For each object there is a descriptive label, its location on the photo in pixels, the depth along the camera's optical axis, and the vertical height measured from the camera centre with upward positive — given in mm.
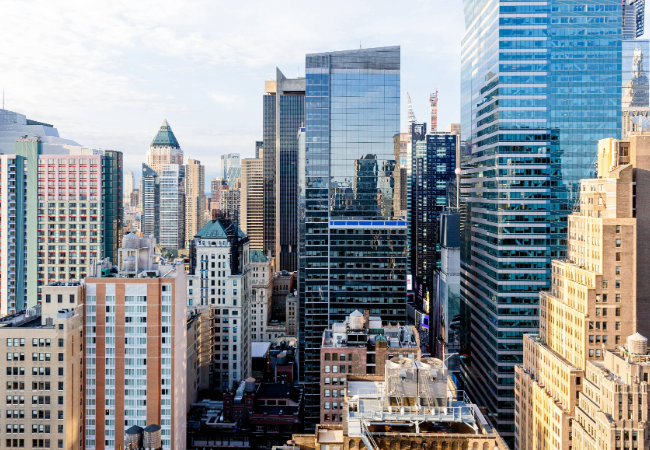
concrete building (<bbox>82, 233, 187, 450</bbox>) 111125 -26012
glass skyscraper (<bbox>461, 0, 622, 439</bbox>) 137000 +21552
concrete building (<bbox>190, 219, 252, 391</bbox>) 172625 -23917
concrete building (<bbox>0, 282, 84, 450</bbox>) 103062 -29258
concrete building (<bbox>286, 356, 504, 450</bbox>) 62219 -22100
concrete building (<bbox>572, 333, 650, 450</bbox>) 76125 -24262
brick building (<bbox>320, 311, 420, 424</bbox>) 106562 -25246
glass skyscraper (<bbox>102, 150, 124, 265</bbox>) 188750 +6536
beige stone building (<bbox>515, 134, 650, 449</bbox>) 90125 -11580
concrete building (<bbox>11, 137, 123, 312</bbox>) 183625 +918
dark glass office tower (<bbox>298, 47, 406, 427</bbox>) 165500 +14471
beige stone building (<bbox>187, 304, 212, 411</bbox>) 145875 -35304
